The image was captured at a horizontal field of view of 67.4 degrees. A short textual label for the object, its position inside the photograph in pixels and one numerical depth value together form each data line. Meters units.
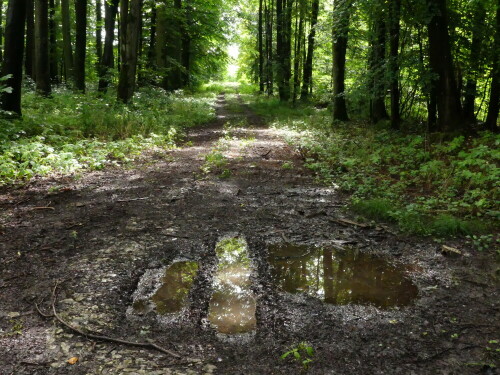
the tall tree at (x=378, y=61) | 10.05
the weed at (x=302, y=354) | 2.60
